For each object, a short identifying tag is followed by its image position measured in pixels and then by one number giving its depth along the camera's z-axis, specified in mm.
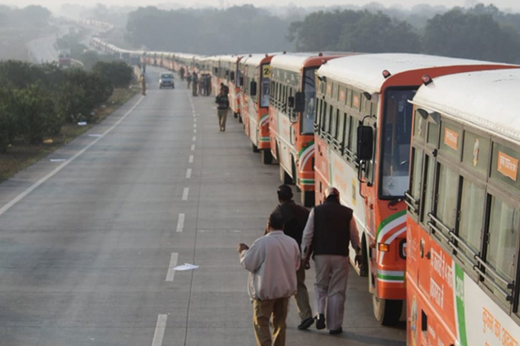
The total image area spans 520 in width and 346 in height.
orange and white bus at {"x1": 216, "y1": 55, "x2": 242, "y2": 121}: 43625
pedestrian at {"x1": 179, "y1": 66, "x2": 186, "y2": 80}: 108875
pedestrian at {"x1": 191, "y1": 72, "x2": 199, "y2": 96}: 72875
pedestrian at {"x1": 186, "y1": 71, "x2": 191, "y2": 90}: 89250
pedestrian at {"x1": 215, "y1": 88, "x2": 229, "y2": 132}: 38703
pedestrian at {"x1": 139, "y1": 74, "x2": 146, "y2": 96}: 75631
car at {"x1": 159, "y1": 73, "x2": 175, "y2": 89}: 90250
